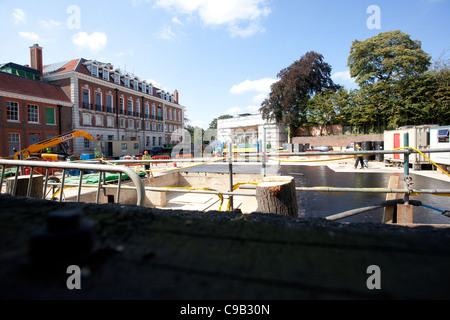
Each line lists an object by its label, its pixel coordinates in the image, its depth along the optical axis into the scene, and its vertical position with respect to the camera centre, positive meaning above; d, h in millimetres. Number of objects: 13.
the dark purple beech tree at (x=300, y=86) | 44791 +12632
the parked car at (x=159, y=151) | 34116 +752
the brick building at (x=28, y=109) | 25328 +5725
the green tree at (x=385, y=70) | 35188 +12201
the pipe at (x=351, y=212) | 3557 -898
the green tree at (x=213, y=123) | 102875 +13634
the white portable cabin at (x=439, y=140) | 12799 +583
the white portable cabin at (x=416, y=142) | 14484 +584
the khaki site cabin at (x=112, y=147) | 32700 +1348
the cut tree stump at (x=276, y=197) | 3201 -585
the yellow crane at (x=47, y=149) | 16328 +749
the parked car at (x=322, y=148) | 33562 +620
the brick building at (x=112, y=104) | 33125 +9083
